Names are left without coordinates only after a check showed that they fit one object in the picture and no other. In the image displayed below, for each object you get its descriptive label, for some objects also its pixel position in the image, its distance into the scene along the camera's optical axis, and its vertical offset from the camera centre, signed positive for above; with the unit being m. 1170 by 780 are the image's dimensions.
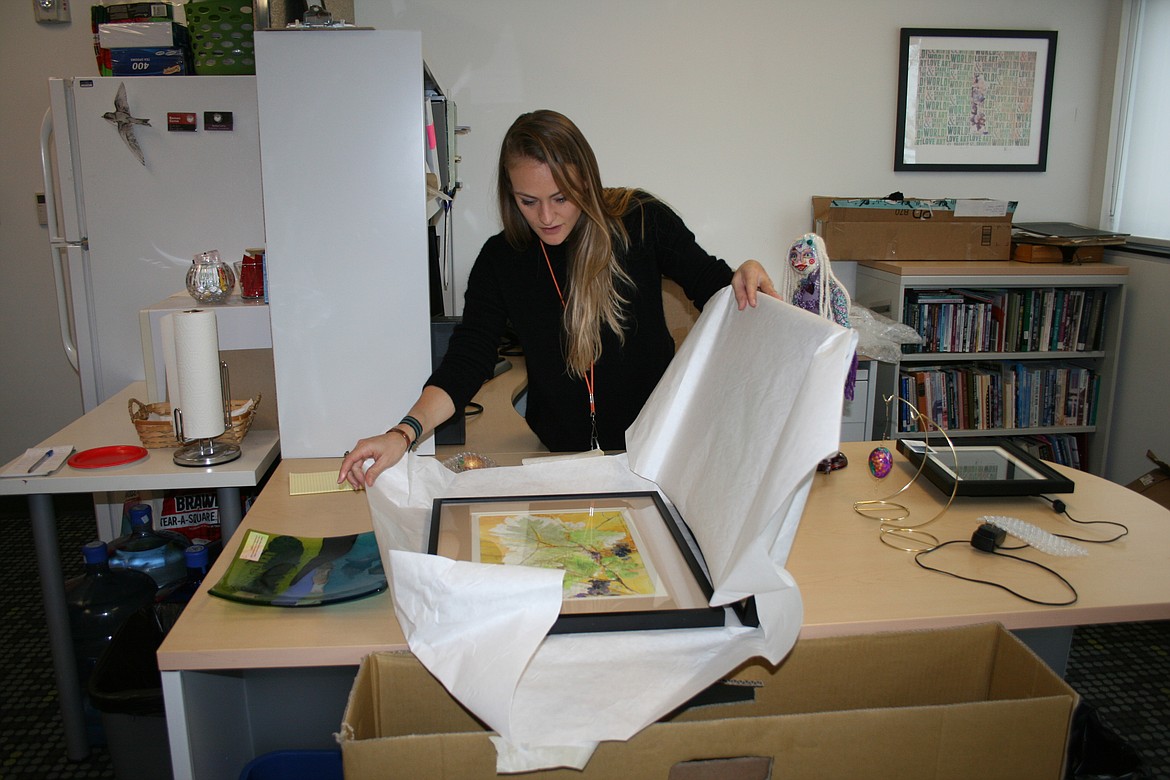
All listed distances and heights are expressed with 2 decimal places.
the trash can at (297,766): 1.33 -0.87
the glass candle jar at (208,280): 2.05 -0.17
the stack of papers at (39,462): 1.79 -0.55
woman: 1.58 -0.17
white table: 1.78 -0.58
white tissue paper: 0.87 -0.44
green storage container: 2.56 +0.52
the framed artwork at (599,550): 0.99 -0.46
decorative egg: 1.53 -0.46
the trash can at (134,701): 1.60 -0.96
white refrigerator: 2.70 +0.05
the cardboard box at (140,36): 2.67 +0.54
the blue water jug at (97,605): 2.02 -0.94
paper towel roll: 1.68 -0.33
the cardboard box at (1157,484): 2.60 -0.86
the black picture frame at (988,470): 1.46 -0.47
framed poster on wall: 3.35 +0.43
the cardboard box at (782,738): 0.83 -0.54
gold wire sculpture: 1.30 -0.51
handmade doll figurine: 1.56 -0.14
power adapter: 1.26 -0.49
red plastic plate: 1.83 -0.54
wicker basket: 1.93 -0.50
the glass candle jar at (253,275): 2.07 -0.16
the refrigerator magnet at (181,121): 2.70 +0.28
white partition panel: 1.58 -0.04
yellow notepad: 1.53 -0.50
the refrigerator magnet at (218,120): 2.71 +0.28
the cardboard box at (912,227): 3.23 -0.07
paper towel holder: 1.83 -0.53
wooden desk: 1.03 -0.51
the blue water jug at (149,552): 2.21 -0.90
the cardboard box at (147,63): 2.69 +0.46
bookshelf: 3.22 -0.55
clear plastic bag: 2.94 -0.45
